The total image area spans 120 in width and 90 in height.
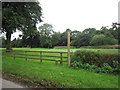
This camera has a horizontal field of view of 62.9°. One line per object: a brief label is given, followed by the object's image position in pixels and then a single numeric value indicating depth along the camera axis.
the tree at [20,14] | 11.76
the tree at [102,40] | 37.90
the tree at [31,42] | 57.04
